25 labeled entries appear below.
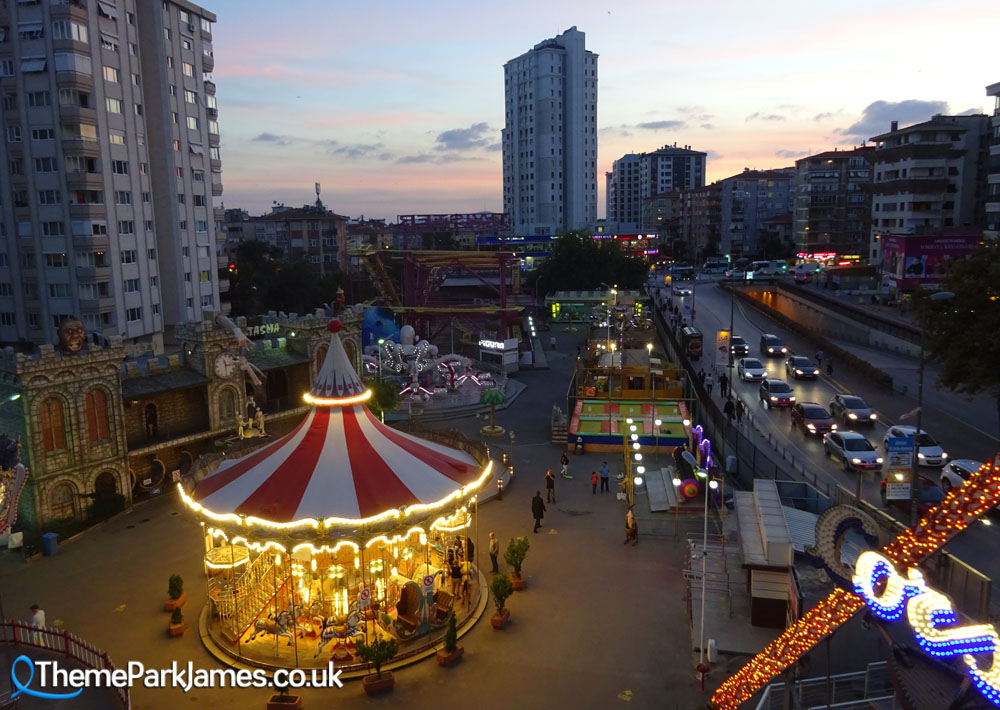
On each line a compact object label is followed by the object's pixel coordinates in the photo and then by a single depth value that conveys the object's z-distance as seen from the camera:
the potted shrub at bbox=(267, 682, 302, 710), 12.01
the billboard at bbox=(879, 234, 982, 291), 52.38
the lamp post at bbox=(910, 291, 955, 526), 15.17
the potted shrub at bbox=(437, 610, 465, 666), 13.54
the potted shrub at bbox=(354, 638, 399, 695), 12.66
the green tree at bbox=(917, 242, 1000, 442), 22.80
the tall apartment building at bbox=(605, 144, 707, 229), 158.25
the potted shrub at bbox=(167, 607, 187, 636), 14.59
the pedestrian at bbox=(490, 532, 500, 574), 17.27
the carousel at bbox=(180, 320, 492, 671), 13.90
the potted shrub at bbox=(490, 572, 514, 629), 14.62
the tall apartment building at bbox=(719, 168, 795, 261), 117.25
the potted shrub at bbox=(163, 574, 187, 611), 15.19
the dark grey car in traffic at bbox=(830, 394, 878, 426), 27.94
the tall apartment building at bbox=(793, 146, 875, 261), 91.38
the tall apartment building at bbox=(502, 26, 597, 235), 105.94
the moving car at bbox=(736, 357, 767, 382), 36.88
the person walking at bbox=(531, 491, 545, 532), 19.67
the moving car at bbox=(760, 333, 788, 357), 44.09
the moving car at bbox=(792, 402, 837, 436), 27.08
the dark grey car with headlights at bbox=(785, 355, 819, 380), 37.16
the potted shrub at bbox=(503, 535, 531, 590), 16.02
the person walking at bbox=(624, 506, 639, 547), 18.70
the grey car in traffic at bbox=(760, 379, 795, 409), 31.64
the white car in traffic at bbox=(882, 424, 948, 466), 22.53
